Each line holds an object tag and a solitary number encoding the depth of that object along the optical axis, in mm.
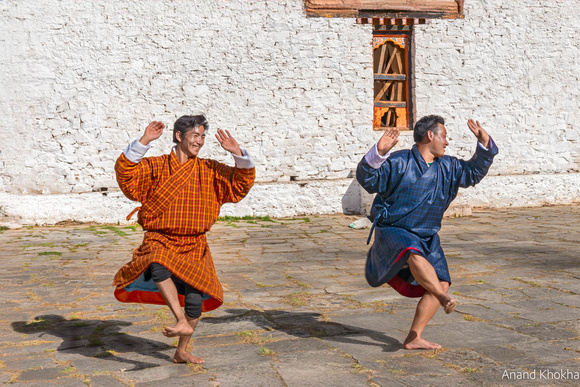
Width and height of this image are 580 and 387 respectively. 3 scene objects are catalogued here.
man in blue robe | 3598
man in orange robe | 3398
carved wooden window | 10969
